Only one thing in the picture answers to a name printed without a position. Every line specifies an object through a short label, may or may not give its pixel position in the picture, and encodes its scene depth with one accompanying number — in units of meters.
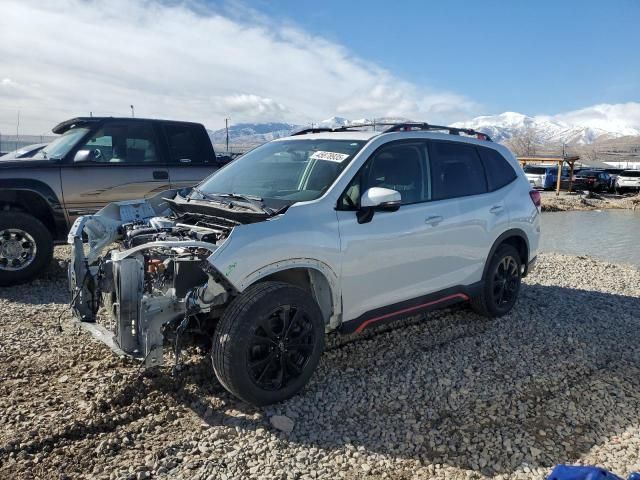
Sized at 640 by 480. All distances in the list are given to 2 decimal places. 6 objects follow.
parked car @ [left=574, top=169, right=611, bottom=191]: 34.62
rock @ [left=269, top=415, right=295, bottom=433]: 3.35
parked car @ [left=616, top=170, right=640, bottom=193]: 34.91
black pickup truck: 6.30
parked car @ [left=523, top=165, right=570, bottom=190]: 34.34
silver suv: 3.30
